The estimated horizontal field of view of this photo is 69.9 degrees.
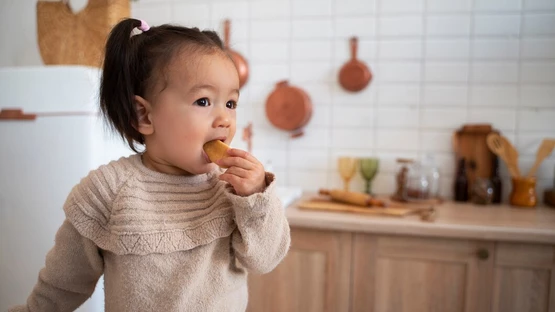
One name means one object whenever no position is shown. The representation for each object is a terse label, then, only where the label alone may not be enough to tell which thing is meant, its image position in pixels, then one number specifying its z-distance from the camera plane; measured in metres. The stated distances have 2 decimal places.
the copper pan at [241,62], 1.95
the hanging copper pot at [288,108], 1.88
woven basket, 1.52
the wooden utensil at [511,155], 1.69
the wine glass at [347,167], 1.80
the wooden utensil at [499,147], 1.70
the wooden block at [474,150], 1.76
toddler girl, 0.66
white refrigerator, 1.33
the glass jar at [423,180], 1.74
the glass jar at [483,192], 1.68
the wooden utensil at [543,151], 1.65
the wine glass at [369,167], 1.80
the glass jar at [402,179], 1.74
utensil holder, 1.64
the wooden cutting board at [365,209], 1.47
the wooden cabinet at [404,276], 1.31
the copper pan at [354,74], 1.83
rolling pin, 1.55
